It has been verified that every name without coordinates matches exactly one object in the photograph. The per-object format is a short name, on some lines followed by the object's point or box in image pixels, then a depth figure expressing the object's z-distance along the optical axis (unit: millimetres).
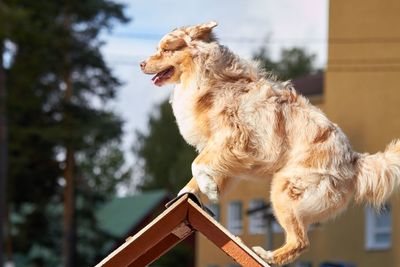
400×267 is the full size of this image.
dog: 8665
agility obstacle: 8320
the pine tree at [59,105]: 46810
